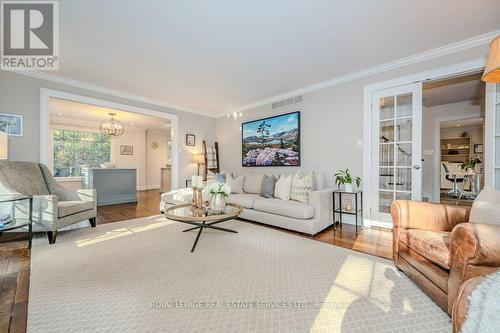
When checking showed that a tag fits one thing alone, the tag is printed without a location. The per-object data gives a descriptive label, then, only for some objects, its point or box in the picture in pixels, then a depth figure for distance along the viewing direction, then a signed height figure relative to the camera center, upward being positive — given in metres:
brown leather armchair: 1.15 -0.54
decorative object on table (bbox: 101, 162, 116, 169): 6.21 -0.02
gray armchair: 2.69 -0.47
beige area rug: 1.33 -0.97
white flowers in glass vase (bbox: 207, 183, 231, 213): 2.78 -0.39
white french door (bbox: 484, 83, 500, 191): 2.53 +0.37
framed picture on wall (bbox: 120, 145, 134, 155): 8.21 +0.61
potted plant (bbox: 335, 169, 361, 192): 3.37 -0.22
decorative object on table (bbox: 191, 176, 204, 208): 2.94 -0.35
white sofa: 3.01 -0.69
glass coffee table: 2.42 -0.59
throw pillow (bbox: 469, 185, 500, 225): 1.38 -0.28
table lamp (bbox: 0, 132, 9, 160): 2.38 +0.22
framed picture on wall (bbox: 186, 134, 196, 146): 5.51 +0.68
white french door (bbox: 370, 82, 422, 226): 3.11 +0.28
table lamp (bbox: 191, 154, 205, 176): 5.58 +0.17
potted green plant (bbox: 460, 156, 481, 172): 5.28 +0.05
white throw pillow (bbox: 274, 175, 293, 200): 3.54 -0.37
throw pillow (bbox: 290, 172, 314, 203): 3.35 -0.34
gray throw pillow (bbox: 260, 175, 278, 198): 3.83 -0.38
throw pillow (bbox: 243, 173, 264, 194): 4.31 -0.35
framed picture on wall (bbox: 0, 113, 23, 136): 3.17 +0.63
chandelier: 5.66 +1.01
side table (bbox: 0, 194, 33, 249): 2.49 -0.59
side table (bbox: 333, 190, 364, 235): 3.36 -0.68
